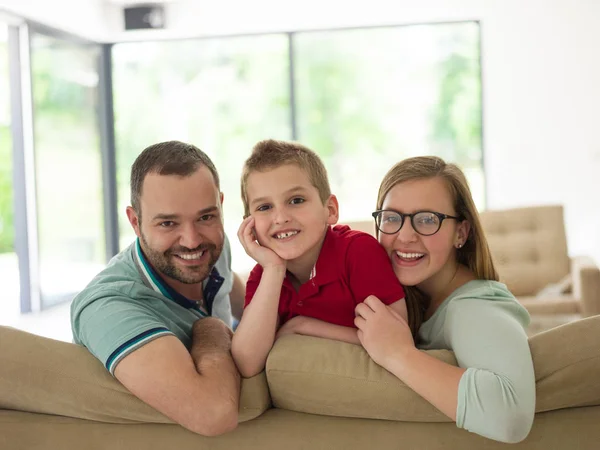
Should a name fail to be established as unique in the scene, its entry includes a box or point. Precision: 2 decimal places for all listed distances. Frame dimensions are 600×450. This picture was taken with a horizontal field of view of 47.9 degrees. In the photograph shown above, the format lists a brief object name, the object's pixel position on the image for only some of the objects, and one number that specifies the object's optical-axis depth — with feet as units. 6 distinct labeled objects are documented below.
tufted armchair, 14.58
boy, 5.12
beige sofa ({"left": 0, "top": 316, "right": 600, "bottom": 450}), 4.24
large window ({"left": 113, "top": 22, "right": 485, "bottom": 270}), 23.47
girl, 4.01
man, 4.31
